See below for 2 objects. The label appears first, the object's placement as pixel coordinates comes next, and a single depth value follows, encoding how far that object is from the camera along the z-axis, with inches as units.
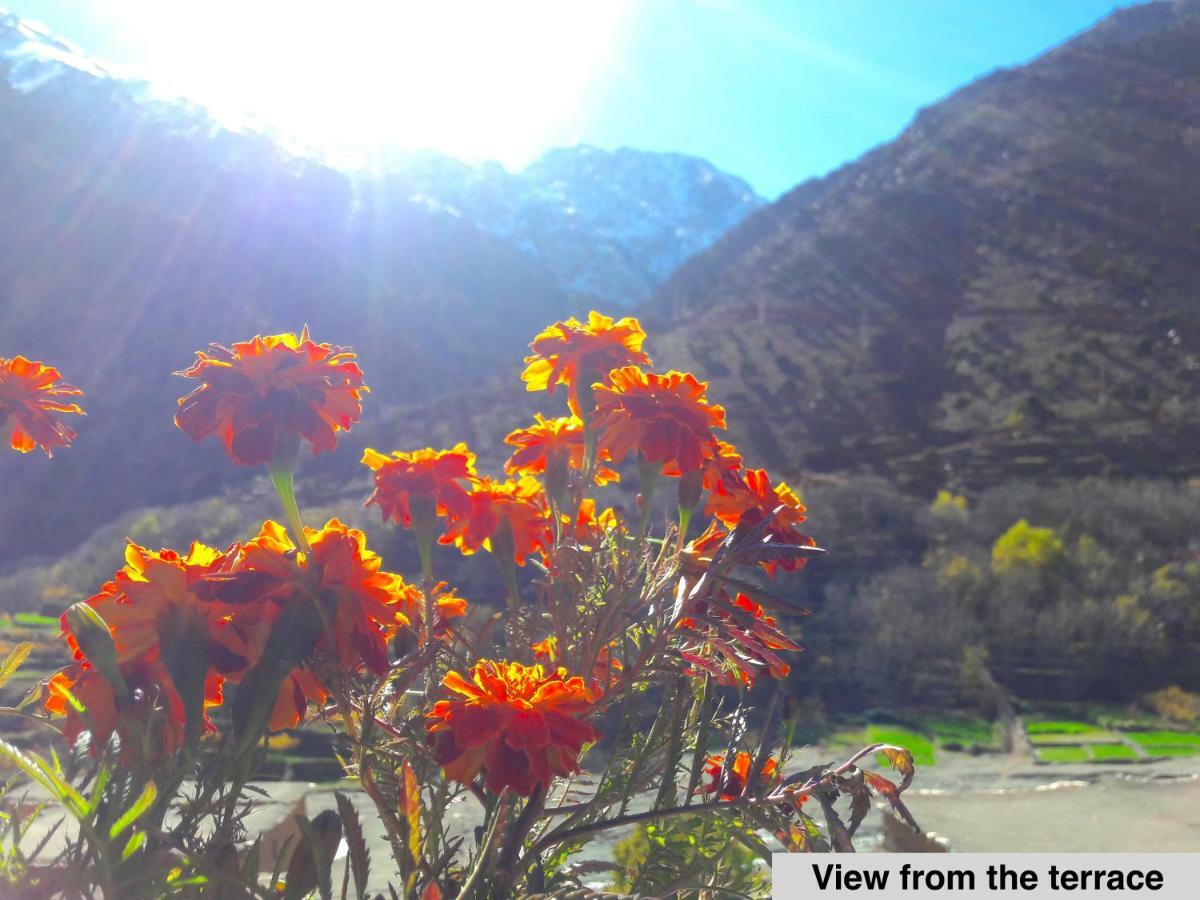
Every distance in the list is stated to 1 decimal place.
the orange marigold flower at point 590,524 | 12.5
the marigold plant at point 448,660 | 8.5
